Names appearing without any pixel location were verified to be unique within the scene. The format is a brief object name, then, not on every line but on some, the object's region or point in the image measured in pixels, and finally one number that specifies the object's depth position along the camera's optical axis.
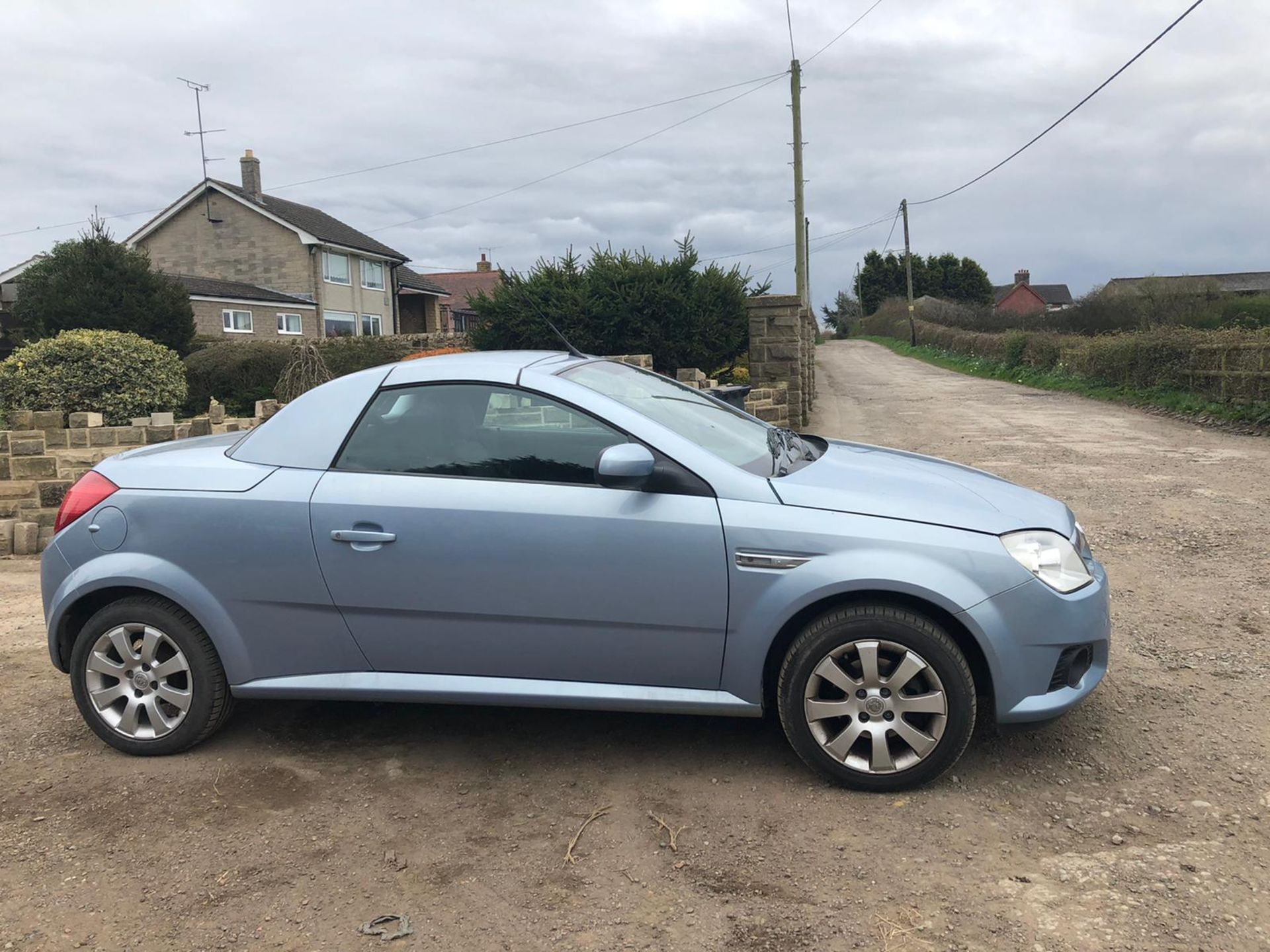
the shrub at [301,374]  14.09
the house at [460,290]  57.09
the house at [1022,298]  91.38
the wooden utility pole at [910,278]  50.94
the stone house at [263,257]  40.06
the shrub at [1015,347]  29.36
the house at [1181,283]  32.78
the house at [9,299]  24.39
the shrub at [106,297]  24.20
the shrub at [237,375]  19.67
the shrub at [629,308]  14.00
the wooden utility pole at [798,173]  25.08
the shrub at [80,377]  15.22
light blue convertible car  3.43
